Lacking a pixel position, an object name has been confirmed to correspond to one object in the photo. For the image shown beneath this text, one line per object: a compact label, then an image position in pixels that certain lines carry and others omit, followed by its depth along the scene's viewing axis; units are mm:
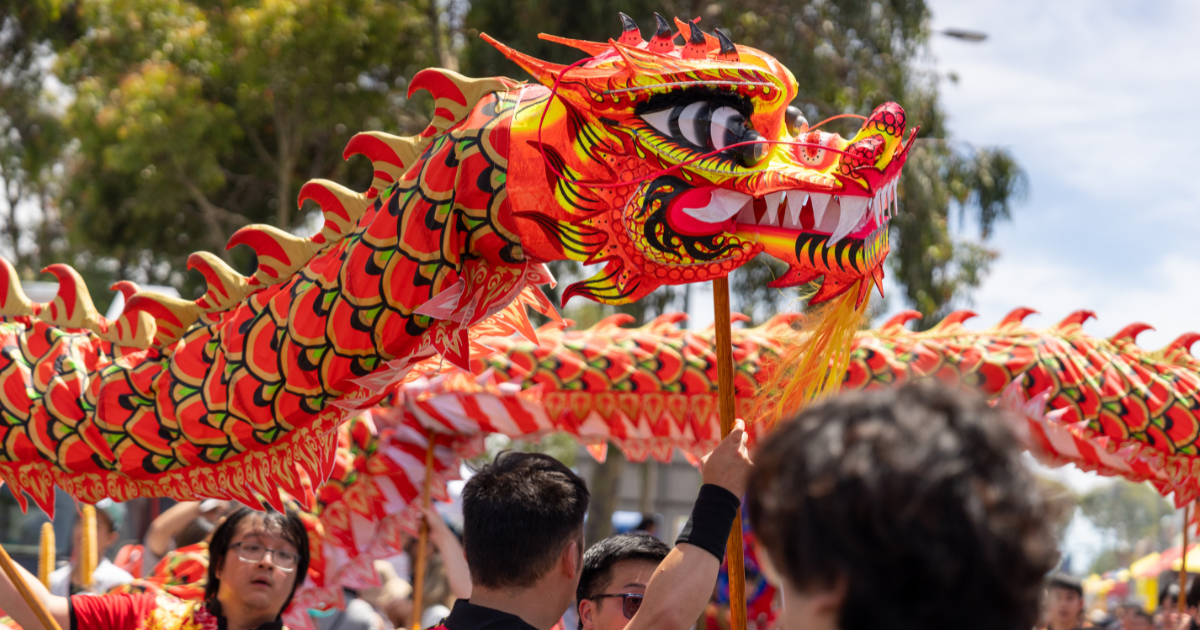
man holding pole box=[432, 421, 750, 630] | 4292
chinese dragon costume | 4550
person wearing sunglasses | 4727
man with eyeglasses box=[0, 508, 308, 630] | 5012
